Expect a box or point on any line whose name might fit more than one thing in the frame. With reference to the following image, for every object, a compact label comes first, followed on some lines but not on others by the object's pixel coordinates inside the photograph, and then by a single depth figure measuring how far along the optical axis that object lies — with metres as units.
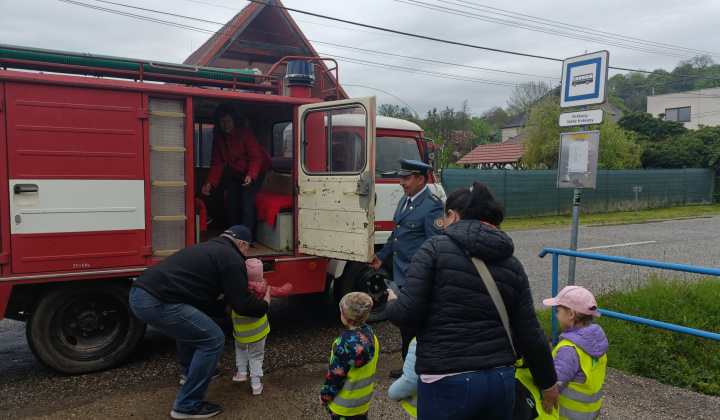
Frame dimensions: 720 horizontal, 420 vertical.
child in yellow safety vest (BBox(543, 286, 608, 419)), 2.83
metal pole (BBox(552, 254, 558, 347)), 4.91
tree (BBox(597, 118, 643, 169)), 24.09
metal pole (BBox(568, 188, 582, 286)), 5.13
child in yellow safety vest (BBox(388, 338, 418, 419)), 2.71
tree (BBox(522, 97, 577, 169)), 24.14
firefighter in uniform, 4.24
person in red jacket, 6.06
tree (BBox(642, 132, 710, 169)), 26.53
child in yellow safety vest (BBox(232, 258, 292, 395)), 4.30
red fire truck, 4.37
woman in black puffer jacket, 2.25
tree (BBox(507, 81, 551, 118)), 54.88
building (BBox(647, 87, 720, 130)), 49.38
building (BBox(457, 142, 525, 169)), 29.80
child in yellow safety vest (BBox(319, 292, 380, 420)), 2.96
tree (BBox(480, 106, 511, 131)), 75.00
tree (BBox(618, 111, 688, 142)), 30.30
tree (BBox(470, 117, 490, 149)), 65.01
